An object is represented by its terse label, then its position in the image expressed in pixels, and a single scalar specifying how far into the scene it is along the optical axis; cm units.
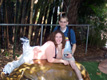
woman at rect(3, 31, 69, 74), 207
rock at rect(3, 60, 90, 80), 196
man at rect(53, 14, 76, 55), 249
